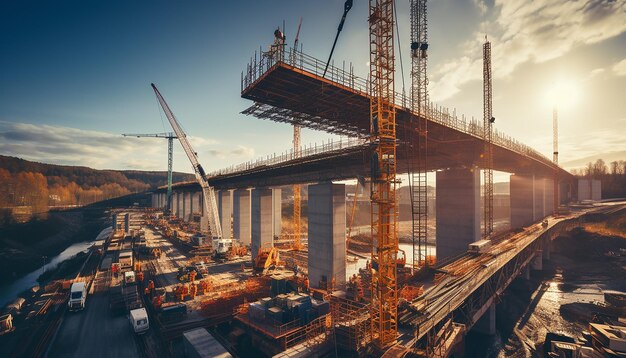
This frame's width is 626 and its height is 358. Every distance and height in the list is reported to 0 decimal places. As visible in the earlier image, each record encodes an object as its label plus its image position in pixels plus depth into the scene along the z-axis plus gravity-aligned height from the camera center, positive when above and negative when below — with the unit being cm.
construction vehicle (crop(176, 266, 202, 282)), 3895 -1278
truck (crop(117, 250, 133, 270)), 4375 -1204
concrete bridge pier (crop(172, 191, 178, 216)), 13195 -912
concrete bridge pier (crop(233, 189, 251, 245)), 6222 -648
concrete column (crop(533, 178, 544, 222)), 7197 -352
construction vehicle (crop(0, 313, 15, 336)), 2562 -1309
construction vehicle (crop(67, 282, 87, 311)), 2941 -1223
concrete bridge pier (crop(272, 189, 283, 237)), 8681 -866
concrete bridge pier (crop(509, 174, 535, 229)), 6962 -352
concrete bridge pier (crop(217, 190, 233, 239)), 7138 -600
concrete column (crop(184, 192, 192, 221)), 11341 -812
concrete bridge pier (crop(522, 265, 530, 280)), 5396 -1729
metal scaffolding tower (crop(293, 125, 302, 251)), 5810 -679
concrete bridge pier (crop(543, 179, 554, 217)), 8088 -331
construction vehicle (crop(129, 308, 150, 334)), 2469 -1241
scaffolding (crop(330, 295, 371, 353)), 1911 -1073
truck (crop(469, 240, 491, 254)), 3681 -824
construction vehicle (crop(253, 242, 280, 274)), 4006 -1104
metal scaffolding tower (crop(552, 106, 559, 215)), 9622 +504
